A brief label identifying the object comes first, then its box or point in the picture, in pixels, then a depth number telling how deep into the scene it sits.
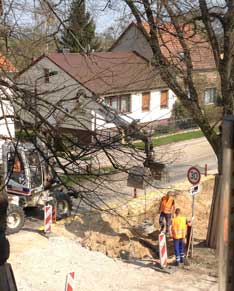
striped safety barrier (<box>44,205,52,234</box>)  13.56
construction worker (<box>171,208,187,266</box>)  11.87
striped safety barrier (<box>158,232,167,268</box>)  11.49
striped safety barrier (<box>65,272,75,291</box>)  7.53
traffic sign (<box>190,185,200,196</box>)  11.94
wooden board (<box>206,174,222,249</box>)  12.08
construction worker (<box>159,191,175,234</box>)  14.02
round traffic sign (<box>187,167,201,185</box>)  12.09
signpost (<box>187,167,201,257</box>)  12.00
